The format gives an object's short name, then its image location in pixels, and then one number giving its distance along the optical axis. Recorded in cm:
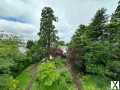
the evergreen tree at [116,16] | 1313
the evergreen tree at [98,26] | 1431
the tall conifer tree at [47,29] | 1749
